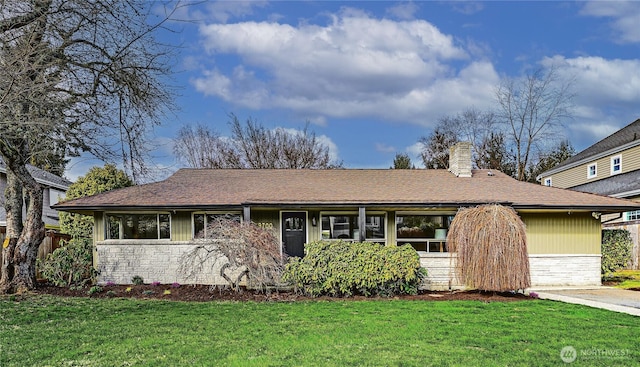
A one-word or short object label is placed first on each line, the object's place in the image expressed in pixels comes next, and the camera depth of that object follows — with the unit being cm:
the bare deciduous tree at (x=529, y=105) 2872
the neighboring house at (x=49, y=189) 2112
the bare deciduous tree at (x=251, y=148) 3247
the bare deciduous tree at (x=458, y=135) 3397
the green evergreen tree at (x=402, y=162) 3434
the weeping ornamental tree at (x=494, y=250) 1123
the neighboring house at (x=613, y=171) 2053
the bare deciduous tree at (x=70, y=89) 798
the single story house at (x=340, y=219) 1316
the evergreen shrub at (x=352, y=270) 1140
